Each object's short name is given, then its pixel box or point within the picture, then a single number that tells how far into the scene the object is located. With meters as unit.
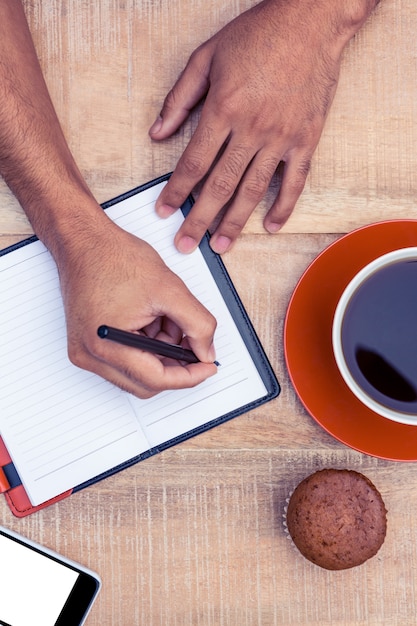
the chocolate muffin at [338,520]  0.76
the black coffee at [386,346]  0.75
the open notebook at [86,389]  0.80
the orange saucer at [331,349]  0.77
